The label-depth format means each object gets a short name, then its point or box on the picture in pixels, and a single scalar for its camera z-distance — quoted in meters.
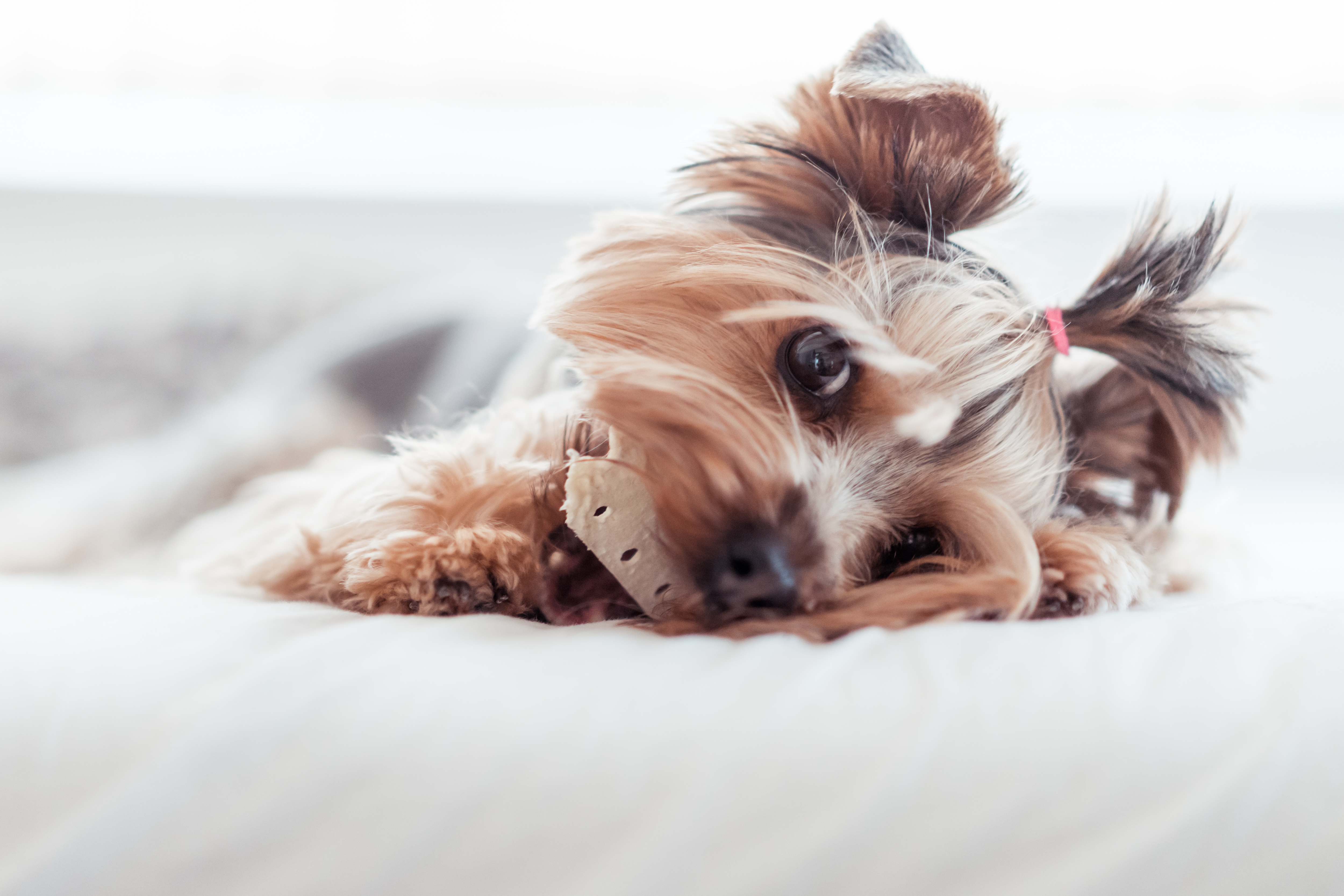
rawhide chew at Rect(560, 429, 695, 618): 0.45
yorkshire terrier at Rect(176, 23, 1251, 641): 0.44
